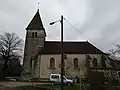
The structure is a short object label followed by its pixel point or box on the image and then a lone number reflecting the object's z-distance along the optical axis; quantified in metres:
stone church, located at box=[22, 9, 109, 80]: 20.65
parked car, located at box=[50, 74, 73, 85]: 14.80
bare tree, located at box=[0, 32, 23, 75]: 24.29
